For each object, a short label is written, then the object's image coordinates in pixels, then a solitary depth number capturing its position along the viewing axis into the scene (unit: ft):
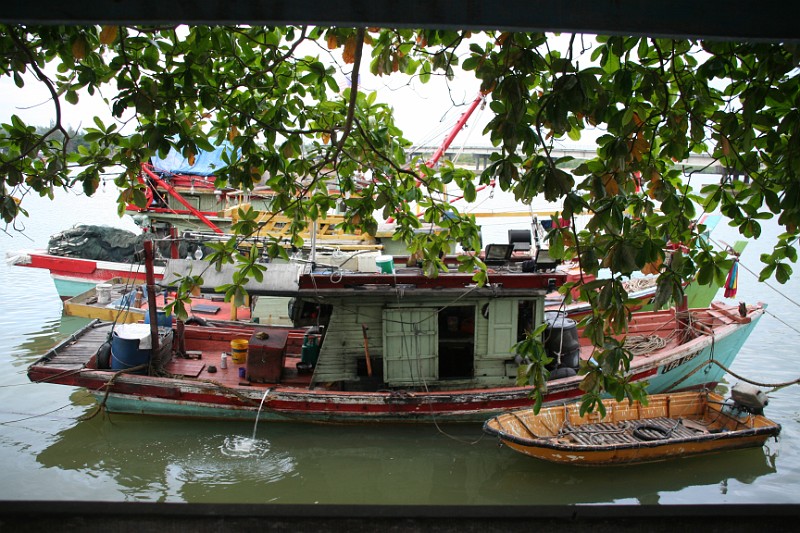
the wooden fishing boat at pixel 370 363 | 26.22
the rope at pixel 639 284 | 45.78
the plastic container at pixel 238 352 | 29.99
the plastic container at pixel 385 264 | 26.78
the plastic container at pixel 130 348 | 27.58
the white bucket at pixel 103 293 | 45.44
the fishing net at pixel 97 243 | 54.69
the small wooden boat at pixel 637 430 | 23.67
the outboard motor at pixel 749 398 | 25.90
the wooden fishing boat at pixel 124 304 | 40.24
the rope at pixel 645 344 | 32.73
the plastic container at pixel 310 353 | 29.89
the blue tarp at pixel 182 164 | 60.59
